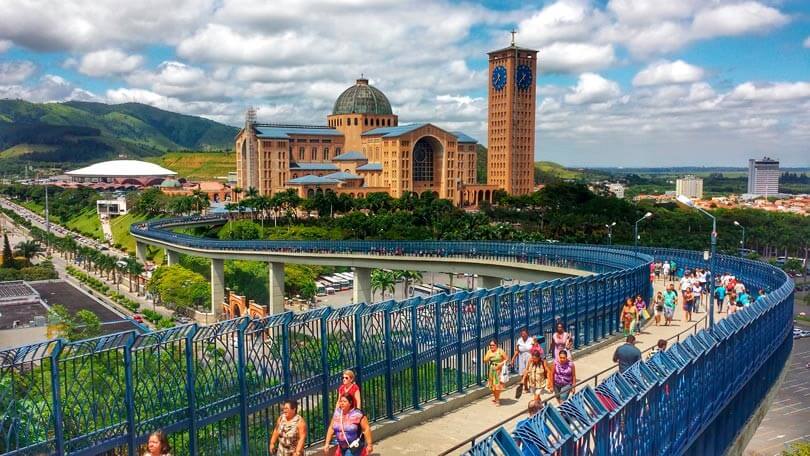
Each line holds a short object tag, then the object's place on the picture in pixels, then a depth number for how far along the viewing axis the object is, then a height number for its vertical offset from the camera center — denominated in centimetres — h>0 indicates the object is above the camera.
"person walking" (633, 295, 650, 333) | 2162 -456
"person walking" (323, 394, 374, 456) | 913 -345
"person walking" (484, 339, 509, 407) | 1380 -393
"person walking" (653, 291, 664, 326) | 2344 -474
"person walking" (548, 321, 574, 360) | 1475 -367
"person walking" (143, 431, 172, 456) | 792 -317
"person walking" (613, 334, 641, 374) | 1294 -350
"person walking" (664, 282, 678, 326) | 2268 -442
